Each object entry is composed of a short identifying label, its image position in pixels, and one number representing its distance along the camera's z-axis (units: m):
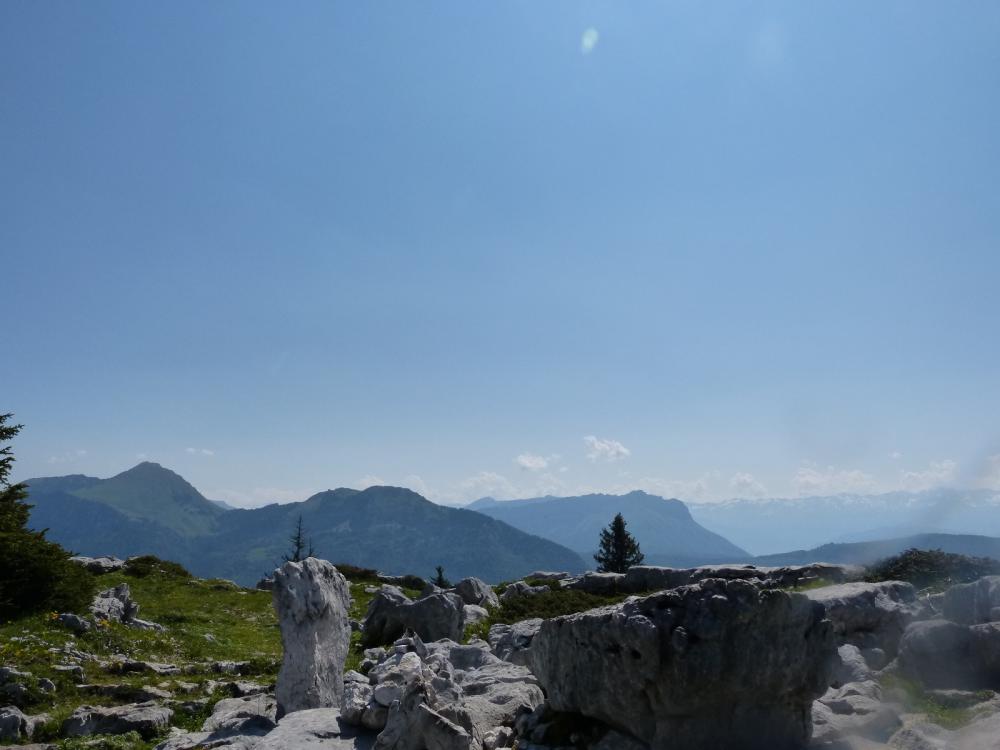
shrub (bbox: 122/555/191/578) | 56.59
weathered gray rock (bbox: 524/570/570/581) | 58.31
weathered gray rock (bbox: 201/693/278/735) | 16.20
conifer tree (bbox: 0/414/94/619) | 31.00
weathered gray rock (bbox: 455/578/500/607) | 44.62
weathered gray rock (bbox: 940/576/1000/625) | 17.83
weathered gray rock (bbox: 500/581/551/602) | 44.66
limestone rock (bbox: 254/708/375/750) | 13.73
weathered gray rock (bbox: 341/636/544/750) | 12.55
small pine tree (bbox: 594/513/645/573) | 74.19
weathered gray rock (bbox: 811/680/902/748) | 12.90
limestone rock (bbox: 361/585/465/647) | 31.44
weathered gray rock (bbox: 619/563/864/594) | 36.88
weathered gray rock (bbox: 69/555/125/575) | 55.00
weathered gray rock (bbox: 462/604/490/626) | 37.69
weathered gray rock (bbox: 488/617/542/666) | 23.58
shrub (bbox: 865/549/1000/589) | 29.33
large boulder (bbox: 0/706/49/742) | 16.68
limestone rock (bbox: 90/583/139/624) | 33.58
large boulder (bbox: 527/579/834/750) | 11.98
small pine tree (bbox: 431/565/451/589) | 63.31
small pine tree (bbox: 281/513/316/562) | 102.79
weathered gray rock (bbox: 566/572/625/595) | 46.59
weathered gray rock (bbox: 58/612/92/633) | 28.50
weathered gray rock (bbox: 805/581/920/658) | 20.12
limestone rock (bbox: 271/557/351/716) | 18.22
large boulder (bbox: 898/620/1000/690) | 15.20
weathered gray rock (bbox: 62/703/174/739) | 17.16
